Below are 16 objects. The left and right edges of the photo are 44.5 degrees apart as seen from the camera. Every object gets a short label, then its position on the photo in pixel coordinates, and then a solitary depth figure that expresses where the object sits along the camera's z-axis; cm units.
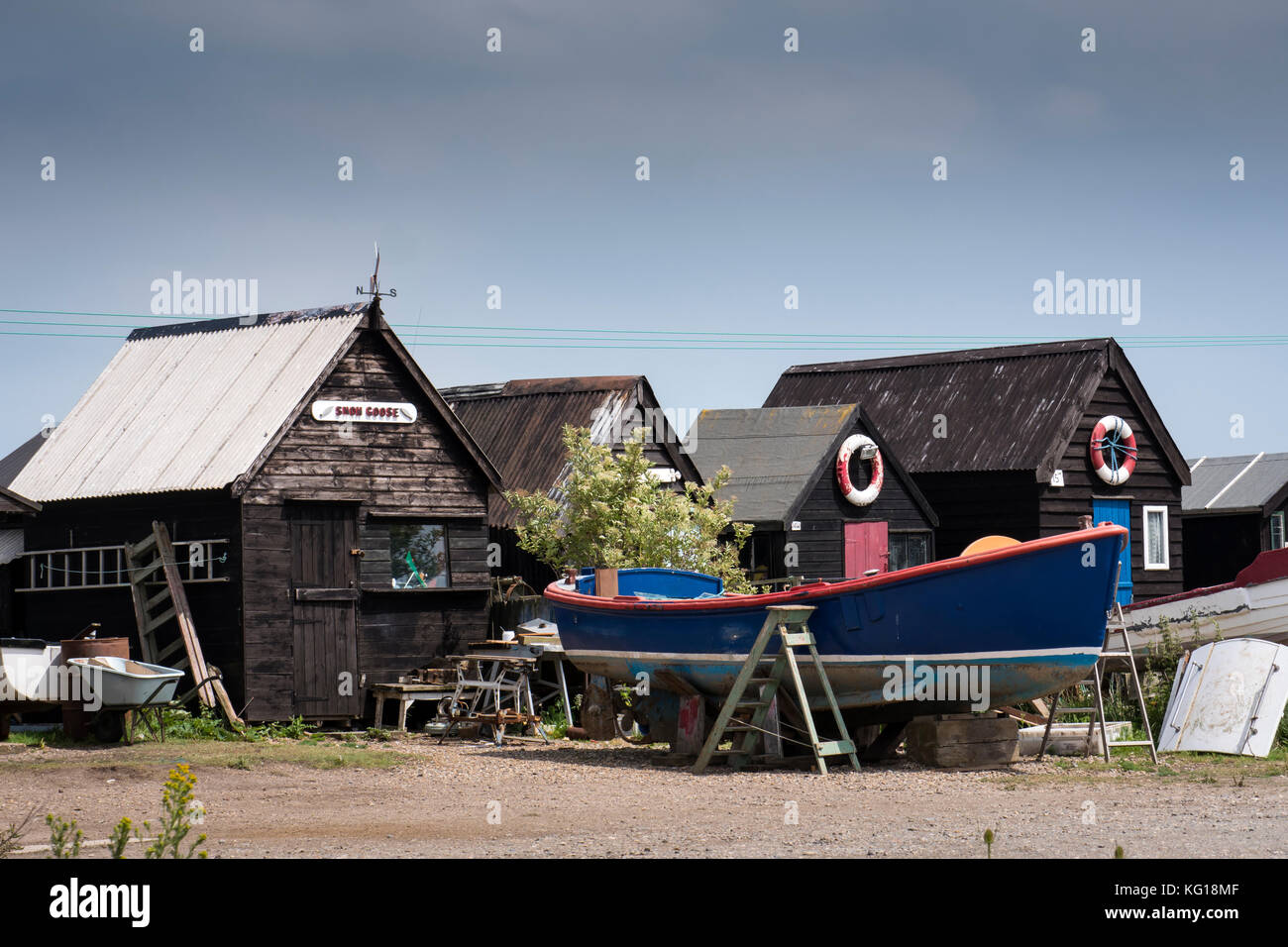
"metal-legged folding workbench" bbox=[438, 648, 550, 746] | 2120
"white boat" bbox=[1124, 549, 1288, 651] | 2211
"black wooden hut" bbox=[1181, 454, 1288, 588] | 3947
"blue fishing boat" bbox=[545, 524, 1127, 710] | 1636
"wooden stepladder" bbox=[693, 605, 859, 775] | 1664
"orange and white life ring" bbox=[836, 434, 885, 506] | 3170
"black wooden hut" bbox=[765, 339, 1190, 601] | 3381
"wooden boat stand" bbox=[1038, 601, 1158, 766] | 1719
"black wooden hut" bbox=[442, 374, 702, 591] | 2783
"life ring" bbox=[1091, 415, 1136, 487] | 3438
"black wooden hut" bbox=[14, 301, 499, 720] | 2136
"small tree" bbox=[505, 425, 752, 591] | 2469
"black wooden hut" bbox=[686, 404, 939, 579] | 3103
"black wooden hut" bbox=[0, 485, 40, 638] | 2373
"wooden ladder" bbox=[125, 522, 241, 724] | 2072
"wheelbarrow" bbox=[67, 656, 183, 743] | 1877
